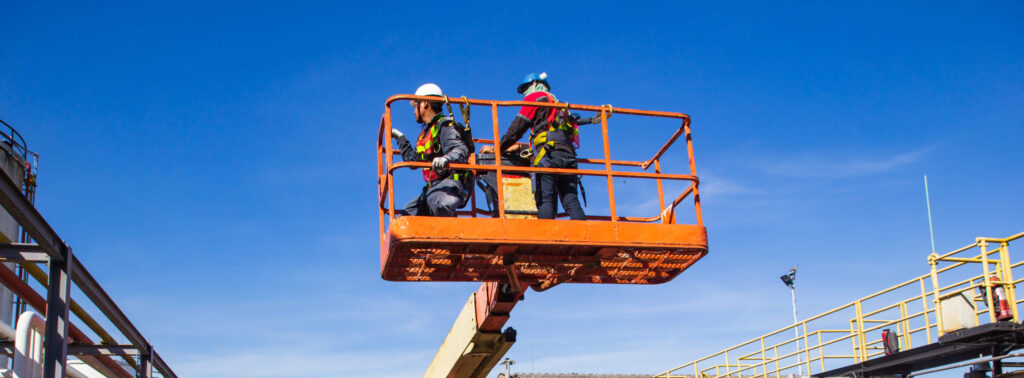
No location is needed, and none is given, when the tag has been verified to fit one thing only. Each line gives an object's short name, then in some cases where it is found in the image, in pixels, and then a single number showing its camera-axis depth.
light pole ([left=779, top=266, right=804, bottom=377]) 29.59
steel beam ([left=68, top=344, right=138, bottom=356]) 8.80
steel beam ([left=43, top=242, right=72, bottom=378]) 6.79
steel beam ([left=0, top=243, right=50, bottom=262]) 6.78
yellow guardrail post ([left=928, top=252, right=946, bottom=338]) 10.16
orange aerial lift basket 7.62
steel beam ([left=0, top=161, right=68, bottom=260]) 6.02
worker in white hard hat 8.26
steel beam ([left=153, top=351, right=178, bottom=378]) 11.33
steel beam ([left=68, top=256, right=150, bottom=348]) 7.84
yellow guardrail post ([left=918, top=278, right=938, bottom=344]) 11.67
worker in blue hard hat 8.61
